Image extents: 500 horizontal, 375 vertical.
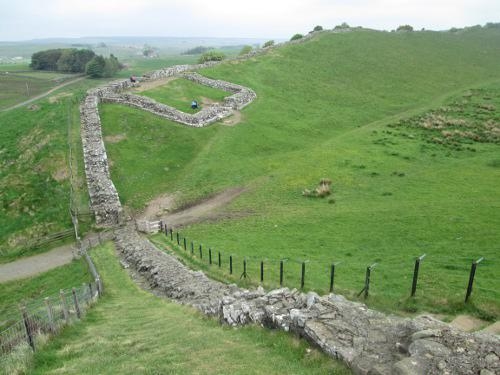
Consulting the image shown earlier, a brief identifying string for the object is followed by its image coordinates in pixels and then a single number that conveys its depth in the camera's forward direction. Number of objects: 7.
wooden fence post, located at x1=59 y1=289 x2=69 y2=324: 15.25
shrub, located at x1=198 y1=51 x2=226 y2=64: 97.06
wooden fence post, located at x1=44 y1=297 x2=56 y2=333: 14.30
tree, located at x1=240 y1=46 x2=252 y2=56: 102.79
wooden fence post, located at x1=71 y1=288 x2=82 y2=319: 16.62
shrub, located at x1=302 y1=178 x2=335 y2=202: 36.84
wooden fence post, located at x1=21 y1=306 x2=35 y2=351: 12.96
